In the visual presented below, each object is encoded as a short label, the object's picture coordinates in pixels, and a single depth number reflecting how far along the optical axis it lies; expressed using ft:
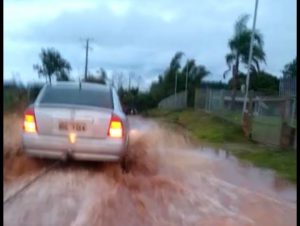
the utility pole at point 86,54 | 92.50
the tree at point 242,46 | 76.69
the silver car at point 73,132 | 14.65
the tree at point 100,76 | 95.32
